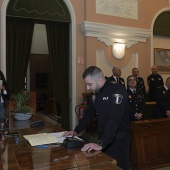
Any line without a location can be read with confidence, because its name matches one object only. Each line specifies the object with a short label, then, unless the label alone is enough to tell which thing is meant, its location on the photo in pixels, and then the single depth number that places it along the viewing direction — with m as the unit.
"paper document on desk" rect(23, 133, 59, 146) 1.73
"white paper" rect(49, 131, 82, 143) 1.82
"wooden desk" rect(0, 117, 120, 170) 1.32
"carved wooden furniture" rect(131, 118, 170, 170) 3.62
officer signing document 1.85
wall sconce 6.48
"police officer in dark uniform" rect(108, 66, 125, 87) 5.81
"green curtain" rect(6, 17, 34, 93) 5.52
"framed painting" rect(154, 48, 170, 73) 7.58
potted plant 2.62
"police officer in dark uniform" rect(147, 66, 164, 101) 6.46
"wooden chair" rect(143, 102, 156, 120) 4.78
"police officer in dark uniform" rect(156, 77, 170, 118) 4.52
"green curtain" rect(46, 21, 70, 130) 5.99
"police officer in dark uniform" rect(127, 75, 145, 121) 4.28
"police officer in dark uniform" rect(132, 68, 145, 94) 6.24
